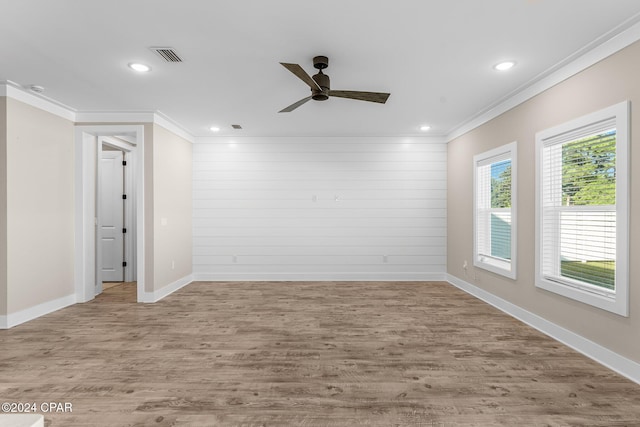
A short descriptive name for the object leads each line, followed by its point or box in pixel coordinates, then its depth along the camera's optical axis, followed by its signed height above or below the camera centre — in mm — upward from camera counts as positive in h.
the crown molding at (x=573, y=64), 2545 +1405
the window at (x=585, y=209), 2650 +30
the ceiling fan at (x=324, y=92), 3032 +1140
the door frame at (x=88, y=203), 4742 +118
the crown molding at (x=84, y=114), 3830 +1382
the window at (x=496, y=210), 4162 +27
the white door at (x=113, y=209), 6191 +37
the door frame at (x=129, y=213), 6230 -38
